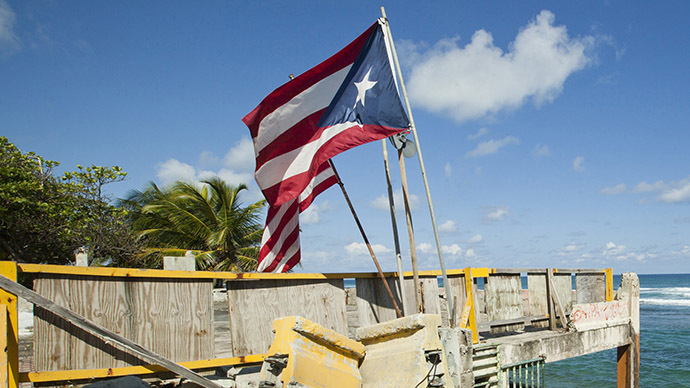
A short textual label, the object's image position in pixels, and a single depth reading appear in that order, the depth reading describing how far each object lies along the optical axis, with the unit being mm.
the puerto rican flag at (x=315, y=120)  7152
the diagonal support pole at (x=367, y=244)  7125
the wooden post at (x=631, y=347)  11203
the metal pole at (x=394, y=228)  7109
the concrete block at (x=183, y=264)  6155
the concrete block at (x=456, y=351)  6781
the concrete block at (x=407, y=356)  5797
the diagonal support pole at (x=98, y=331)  4449
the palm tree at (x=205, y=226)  23984
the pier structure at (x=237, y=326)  4816
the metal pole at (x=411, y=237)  7098
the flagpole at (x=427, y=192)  7008
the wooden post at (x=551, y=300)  10075
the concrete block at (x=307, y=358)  5105
